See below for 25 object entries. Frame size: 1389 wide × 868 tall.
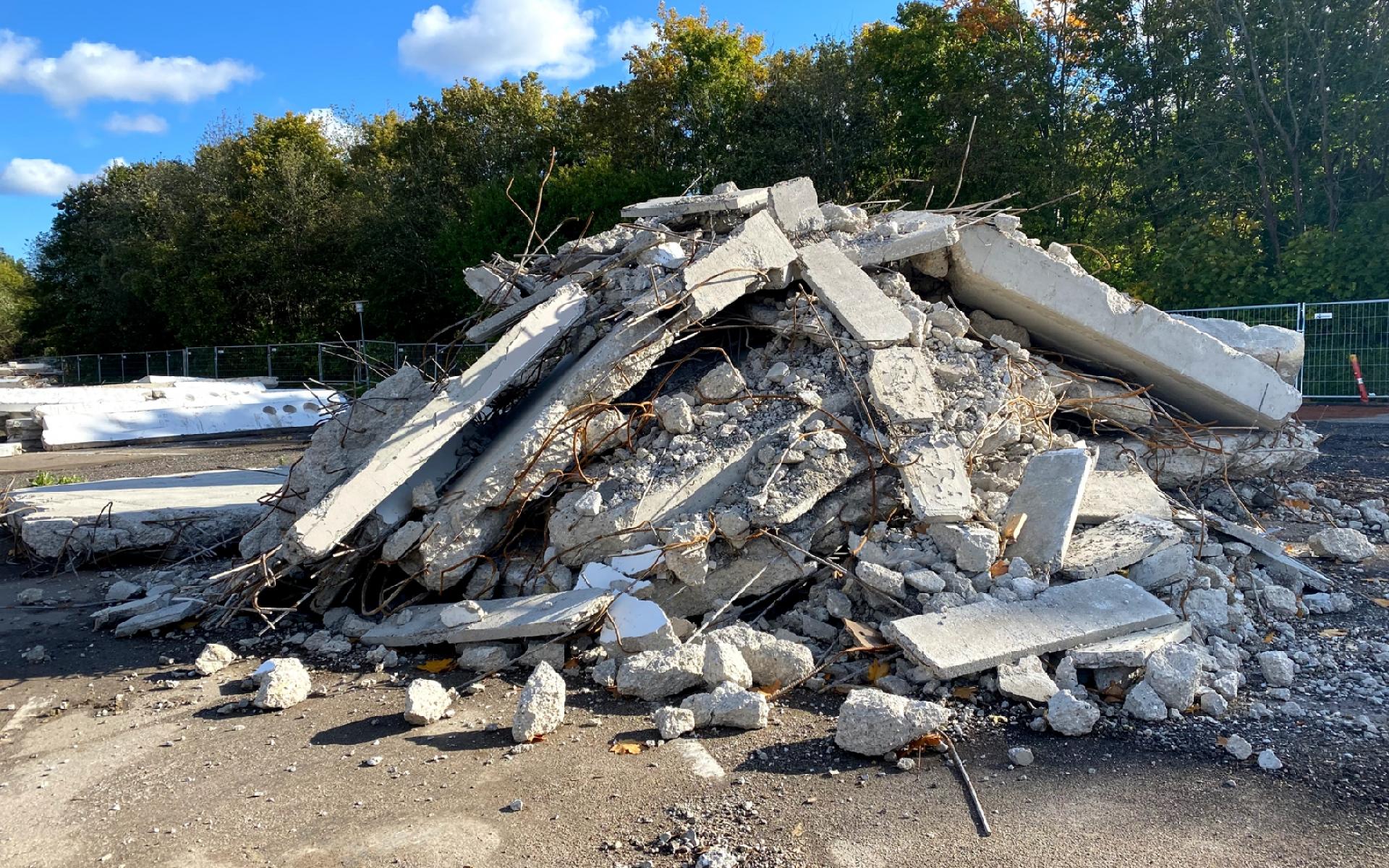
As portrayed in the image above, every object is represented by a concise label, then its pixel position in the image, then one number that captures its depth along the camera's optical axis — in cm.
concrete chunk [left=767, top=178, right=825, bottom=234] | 621
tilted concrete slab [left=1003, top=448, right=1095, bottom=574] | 462
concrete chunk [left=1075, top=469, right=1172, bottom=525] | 524
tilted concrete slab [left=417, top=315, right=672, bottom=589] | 485
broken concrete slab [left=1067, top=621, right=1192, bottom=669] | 375
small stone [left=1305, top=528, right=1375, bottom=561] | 551
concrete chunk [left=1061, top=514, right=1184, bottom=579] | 456
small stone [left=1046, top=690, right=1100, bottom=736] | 350
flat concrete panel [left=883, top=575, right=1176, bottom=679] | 378
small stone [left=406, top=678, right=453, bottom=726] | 377
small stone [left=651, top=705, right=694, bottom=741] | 361
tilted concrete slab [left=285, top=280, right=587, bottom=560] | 446
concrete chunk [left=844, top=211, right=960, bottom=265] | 600
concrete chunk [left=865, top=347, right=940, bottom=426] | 504
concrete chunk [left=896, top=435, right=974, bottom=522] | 463
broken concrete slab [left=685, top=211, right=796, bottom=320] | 523
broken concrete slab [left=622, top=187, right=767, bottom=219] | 610
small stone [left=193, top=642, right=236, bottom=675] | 448
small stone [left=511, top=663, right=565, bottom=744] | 363
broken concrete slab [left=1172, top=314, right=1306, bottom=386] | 718
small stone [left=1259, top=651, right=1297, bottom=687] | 382
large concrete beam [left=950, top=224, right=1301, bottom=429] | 613
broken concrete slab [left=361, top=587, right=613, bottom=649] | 437
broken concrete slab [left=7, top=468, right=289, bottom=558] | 646
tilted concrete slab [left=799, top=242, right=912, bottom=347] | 535
